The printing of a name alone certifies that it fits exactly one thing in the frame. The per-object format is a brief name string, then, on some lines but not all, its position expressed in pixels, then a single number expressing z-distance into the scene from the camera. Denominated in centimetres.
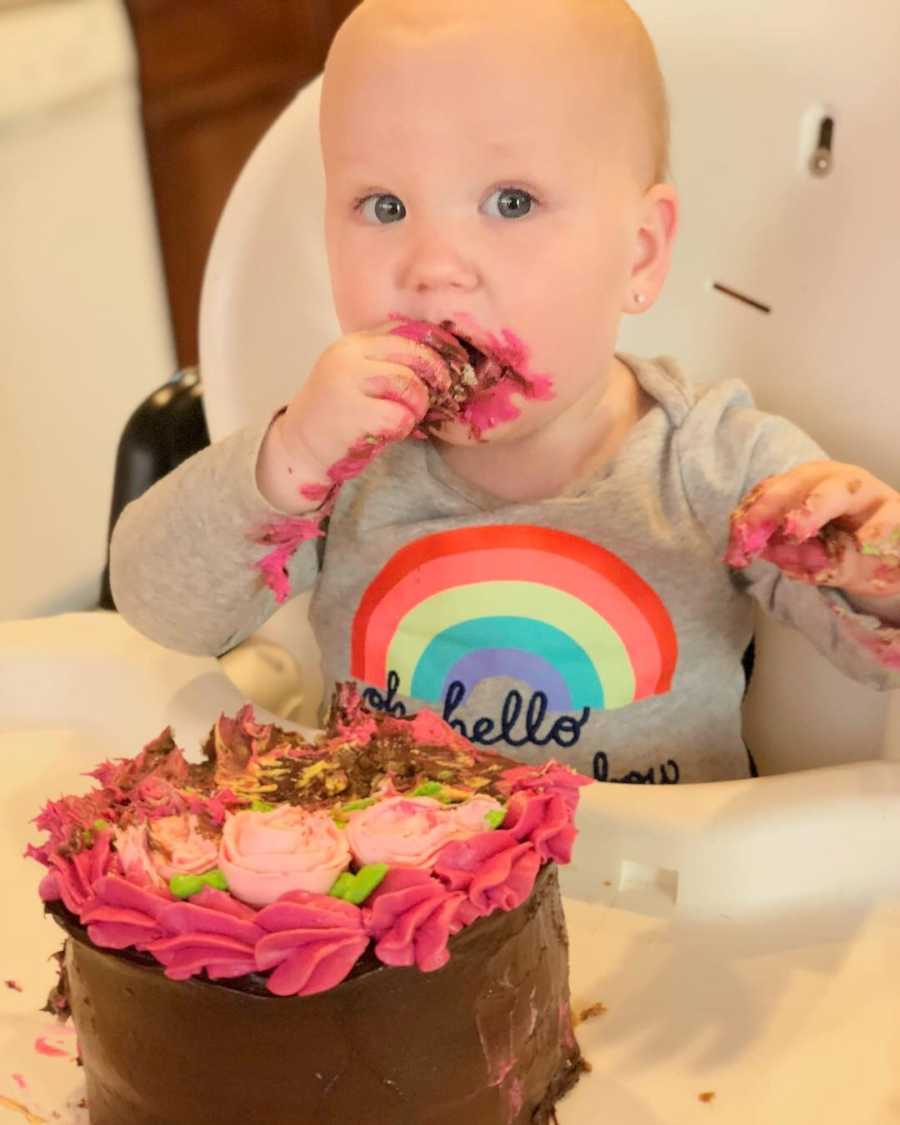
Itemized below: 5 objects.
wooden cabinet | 203
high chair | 63
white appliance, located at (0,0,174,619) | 186
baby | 73
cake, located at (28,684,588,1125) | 50
